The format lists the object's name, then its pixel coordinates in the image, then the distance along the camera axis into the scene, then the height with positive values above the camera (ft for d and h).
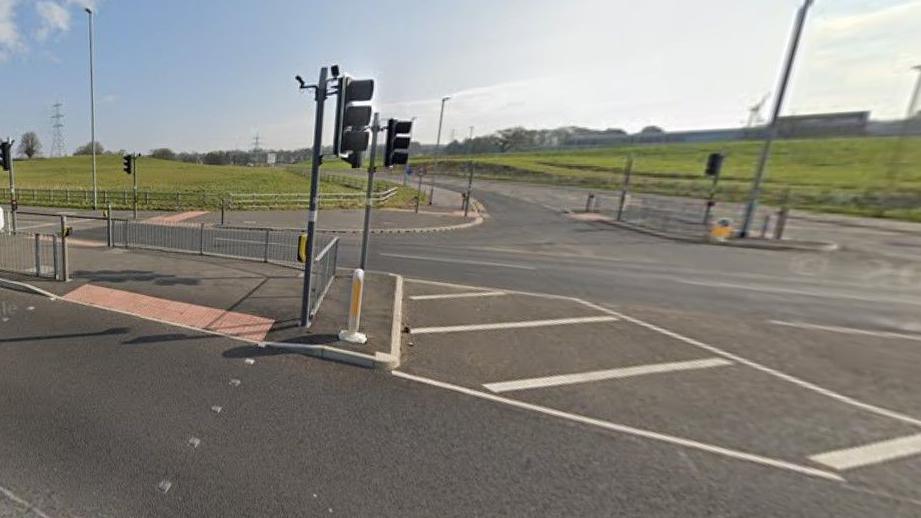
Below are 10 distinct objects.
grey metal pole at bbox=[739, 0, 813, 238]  58.65 +15.58
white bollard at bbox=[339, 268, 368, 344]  19.51 -6.84
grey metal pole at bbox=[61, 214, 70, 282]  27.14 -8.11
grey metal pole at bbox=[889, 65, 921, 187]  131.22 +31.41
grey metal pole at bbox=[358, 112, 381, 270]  27.28 -0.39
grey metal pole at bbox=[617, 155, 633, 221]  89.52 +0.52
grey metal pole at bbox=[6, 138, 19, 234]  52.70 -10.97
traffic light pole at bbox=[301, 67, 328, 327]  18.85 -1.15
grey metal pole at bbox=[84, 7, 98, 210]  77.71 +2.47
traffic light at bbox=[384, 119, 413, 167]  28.99 +2.15
